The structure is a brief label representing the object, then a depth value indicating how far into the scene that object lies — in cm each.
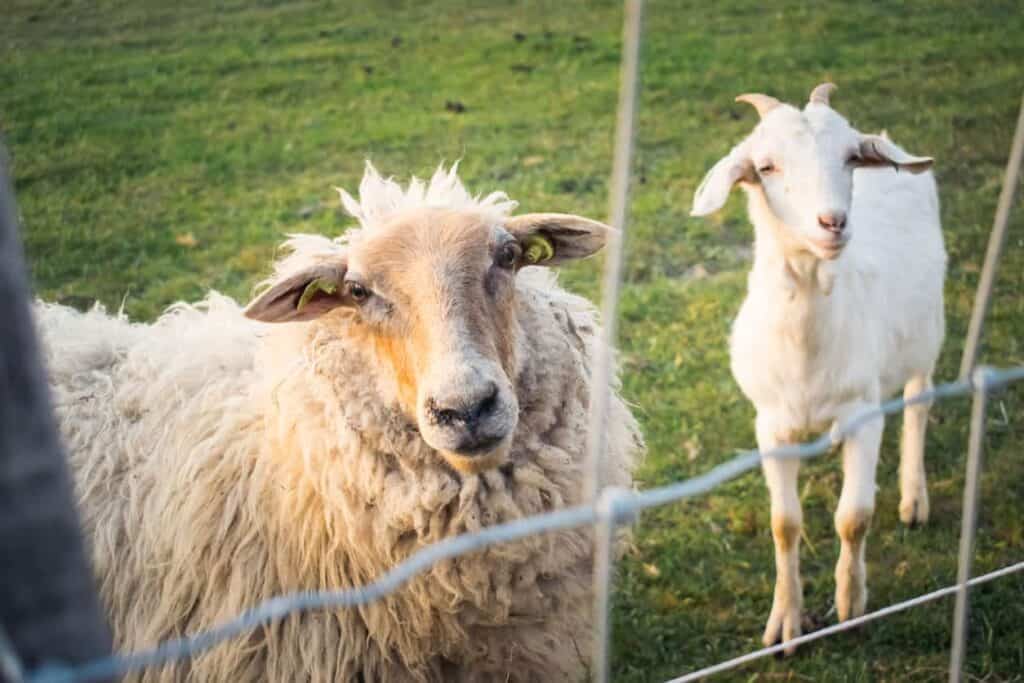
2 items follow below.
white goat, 321
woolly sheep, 266
